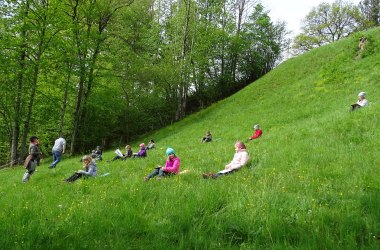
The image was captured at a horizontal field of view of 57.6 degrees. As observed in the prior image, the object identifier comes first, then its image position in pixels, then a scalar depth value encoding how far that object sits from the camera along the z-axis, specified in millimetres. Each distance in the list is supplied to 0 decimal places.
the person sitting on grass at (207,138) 21656
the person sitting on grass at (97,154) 20078
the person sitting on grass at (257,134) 18027
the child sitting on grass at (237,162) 9477
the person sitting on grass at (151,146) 23355
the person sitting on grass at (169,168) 10363
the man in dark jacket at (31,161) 12840
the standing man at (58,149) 18402
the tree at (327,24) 70062
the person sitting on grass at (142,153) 17614
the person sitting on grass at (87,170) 11595
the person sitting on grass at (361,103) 15977
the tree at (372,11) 70312
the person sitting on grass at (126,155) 18547
